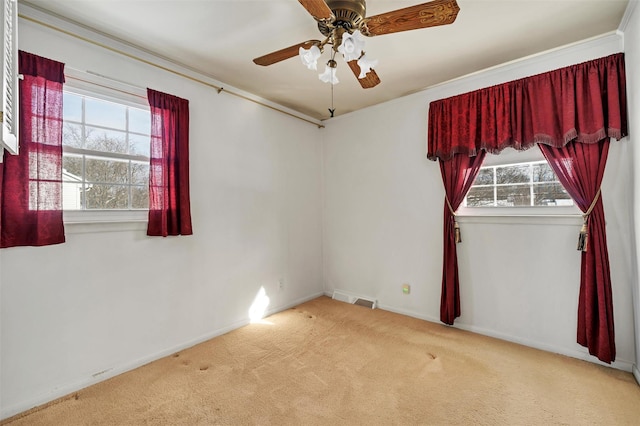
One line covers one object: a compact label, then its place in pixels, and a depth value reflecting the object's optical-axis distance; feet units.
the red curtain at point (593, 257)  6.98
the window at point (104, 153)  6.76
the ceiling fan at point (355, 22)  4.42
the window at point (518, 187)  8.13
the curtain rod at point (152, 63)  6.22
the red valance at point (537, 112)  7.05
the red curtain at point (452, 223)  9.30
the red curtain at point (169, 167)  7.84
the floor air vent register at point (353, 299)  11.82
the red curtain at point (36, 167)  5.75
